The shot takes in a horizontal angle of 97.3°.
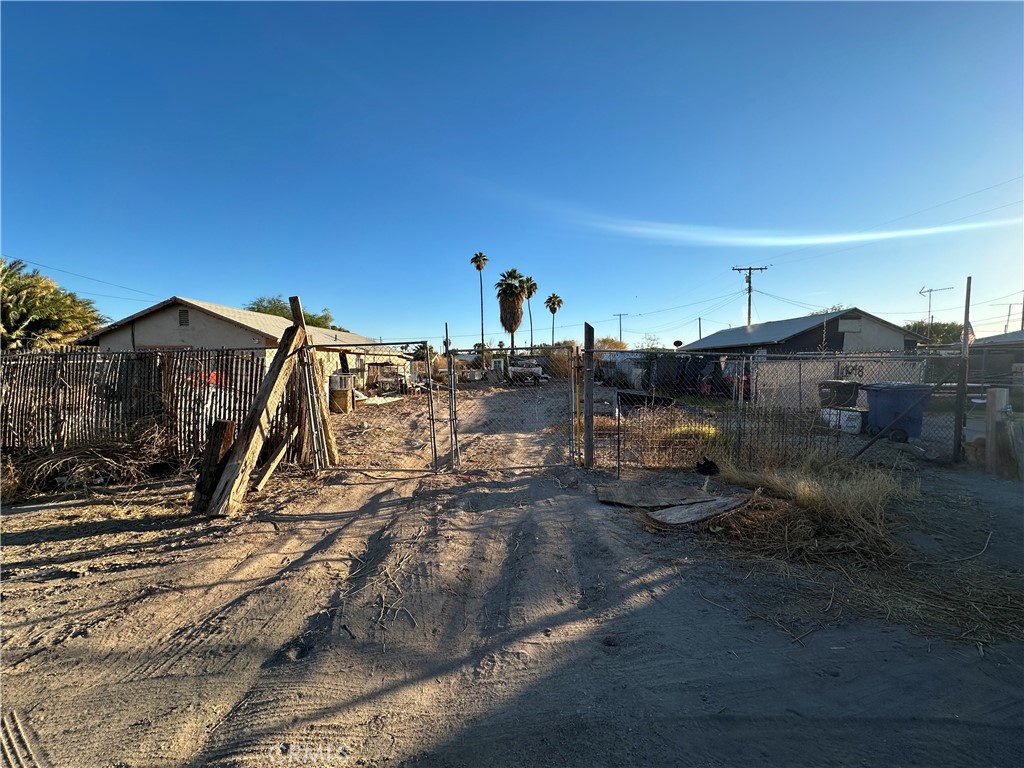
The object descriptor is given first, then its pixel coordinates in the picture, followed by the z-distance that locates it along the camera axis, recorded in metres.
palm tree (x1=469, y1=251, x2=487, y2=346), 51.06
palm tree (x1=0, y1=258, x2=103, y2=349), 21.09
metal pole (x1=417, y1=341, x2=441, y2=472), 7.35
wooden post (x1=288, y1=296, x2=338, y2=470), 7.46
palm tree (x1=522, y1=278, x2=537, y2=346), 49.12
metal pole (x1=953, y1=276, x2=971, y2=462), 7.25
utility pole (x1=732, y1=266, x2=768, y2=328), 45.78
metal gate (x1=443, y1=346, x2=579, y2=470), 8.17
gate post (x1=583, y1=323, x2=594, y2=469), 6.94
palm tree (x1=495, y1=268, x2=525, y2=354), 46.53
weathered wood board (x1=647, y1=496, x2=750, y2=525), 5.13
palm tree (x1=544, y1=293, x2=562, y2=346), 62.34
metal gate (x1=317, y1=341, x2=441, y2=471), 8.68
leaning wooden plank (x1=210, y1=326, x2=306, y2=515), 5.60
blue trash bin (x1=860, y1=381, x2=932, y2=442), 9.37
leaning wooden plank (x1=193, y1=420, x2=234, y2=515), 5.66
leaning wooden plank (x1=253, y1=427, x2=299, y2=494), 6.41
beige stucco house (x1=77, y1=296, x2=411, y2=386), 22.41
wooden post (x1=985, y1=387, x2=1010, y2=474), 6.99
